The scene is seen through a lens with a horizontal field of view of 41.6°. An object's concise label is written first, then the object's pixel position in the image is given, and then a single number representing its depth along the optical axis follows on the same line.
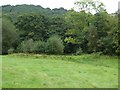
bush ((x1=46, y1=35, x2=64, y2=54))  18.61
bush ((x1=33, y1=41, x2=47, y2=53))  18.55
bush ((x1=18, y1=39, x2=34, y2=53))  18.30
